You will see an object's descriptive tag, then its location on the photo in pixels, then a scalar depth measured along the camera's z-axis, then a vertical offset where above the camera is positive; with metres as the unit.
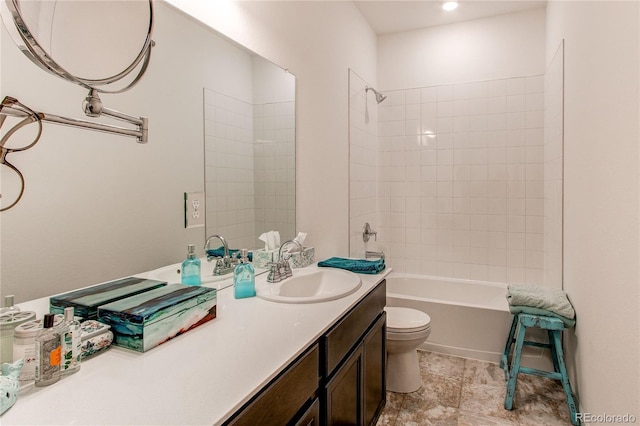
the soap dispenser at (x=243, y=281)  1.49 -0.31
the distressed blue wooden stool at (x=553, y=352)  2.05 -0.90
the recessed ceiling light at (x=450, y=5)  3.03 +1.63
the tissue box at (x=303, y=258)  2.05 -0.31
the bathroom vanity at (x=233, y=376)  0.75 -0.41
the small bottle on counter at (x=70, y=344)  0.85 -0.32
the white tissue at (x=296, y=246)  2.05 -0.23
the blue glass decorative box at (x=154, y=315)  0.99 -0.31
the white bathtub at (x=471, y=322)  2.75 -0.91
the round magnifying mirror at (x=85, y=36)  0.89 +0.45
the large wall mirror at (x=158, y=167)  0.98 +0.13
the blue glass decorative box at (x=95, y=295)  1.01 -0.26
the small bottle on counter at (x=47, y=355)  0.81 -0.33
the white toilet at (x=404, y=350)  2.25 -0.92
